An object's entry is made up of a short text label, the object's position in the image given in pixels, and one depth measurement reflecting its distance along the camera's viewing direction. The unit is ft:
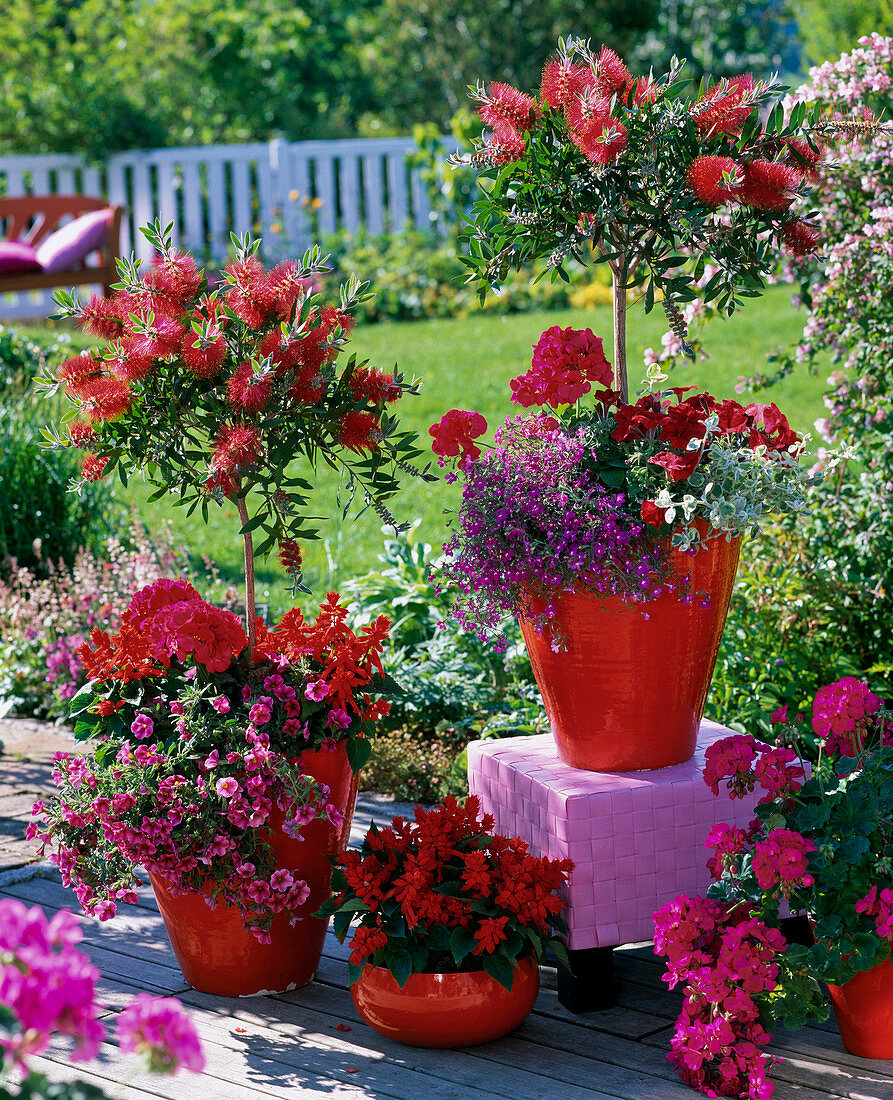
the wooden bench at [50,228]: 23.70
